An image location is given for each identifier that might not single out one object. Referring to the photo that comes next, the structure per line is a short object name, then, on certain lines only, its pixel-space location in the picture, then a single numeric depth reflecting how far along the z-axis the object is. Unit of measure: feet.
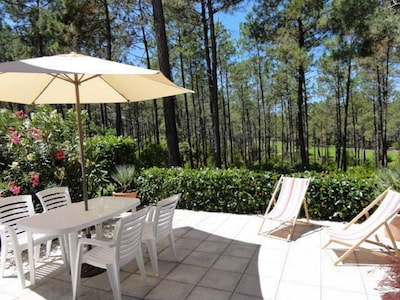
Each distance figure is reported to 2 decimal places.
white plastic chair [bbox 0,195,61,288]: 8.89
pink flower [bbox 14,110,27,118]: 15.20
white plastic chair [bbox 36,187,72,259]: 11.42
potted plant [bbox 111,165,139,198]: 18.47
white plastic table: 8.02
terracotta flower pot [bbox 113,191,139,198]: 17.08
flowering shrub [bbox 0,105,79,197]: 14.26
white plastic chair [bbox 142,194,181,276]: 9.48
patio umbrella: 7.29
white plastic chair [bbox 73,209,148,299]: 7.60
